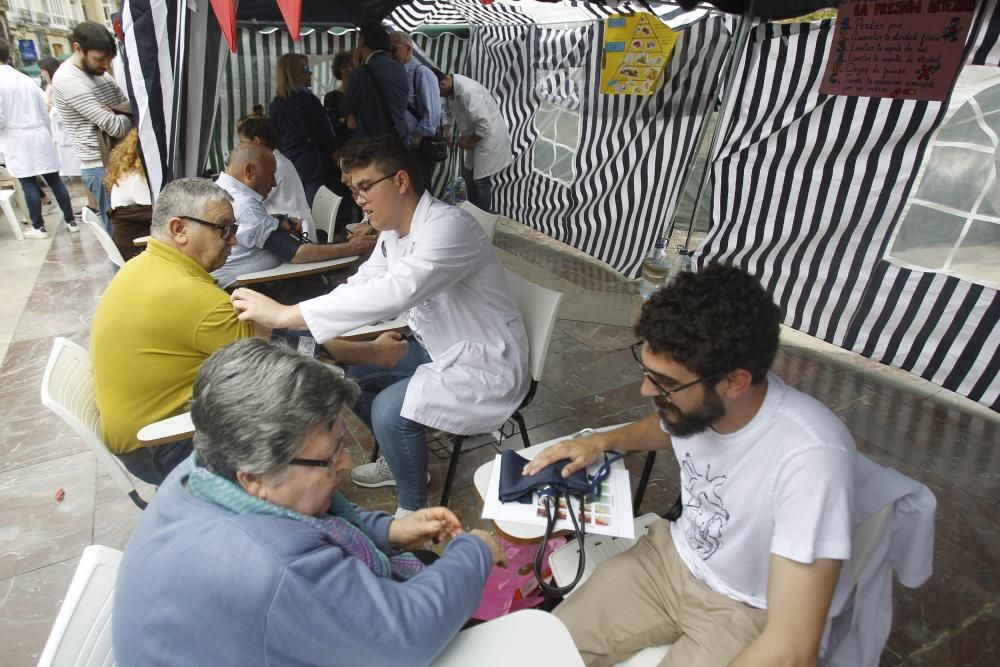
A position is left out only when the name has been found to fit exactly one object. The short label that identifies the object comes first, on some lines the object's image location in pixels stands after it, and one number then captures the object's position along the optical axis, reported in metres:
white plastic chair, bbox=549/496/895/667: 1.25
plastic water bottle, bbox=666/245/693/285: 4.37
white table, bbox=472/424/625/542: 1.55
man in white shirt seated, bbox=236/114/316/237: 3.75
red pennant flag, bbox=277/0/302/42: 1.84
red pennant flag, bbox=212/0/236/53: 2.30
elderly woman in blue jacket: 0.93
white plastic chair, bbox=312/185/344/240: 4.41
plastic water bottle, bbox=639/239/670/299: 4.73
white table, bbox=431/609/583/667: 1.14
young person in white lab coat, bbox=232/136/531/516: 2.10
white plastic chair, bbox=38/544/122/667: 1.05
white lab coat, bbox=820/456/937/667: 1.24
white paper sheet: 1.48
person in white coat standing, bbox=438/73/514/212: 6.05
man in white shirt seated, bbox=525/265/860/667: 1.13
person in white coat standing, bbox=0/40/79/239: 6.24
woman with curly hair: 3.90
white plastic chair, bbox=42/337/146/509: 1.79
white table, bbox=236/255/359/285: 3.11
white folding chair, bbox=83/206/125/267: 3.55
